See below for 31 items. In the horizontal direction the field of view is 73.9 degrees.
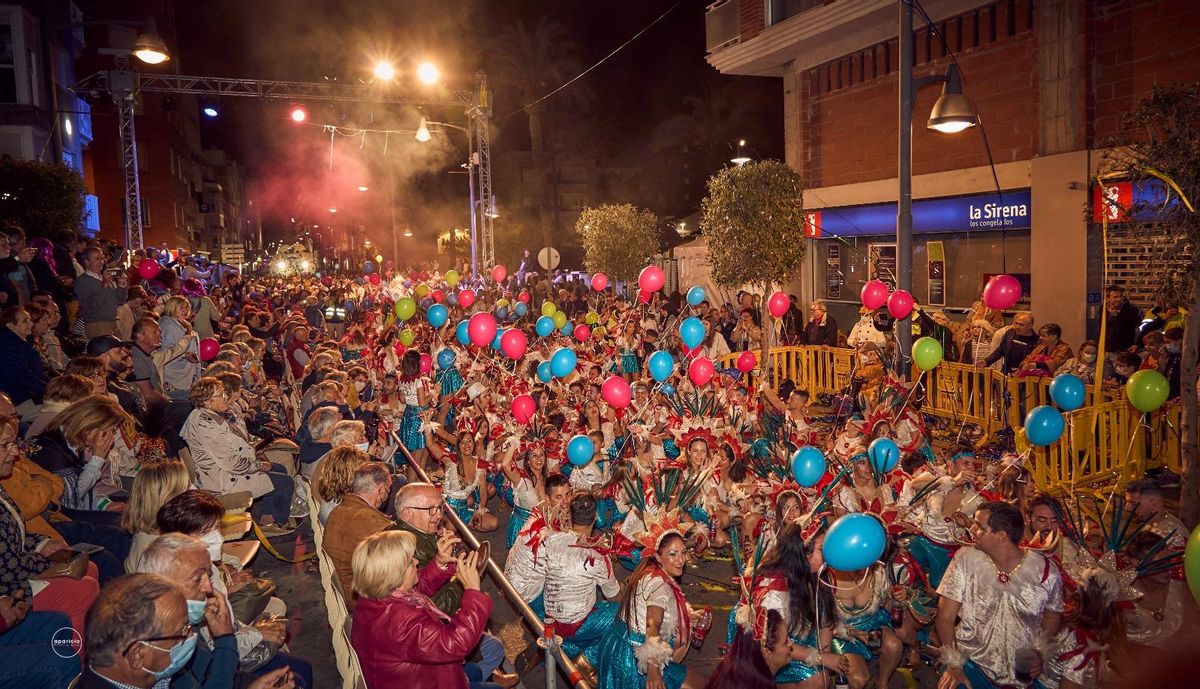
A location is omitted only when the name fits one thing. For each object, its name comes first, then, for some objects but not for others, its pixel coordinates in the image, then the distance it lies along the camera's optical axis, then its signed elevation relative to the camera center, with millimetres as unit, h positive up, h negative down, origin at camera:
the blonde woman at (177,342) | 8875 -206
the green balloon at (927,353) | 8398 -582
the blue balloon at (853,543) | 3924 -1194
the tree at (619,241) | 25719 +2226
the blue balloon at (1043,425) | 6031 -996
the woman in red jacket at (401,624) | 3445 -1338
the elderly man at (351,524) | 4480 -1166
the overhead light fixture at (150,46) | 11531 +4075
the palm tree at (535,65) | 34094 +10734
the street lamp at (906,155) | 9156 +1699
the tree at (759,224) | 14414 +1464
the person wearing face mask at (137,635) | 2783 -1098
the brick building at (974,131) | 12711 +3216
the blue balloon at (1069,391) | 6762 -833
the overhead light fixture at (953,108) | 8477 +2024
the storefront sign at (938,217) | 14453 +1679
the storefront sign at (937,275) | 16312 +482
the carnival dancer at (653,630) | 4203 -1742
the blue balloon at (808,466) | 6082 -1244
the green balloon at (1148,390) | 6695 -836
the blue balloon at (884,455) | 6352 -1235
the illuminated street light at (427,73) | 16672 +5127
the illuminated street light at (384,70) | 18312 +5685
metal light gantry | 17859 +5557
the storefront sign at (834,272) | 18922 +716
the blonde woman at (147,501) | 4434 -977
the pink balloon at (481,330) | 10508 -203
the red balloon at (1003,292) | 8680 +45
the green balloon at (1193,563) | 3404 -1180
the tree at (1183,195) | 6492 +784
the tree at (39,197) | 13664 +2351
